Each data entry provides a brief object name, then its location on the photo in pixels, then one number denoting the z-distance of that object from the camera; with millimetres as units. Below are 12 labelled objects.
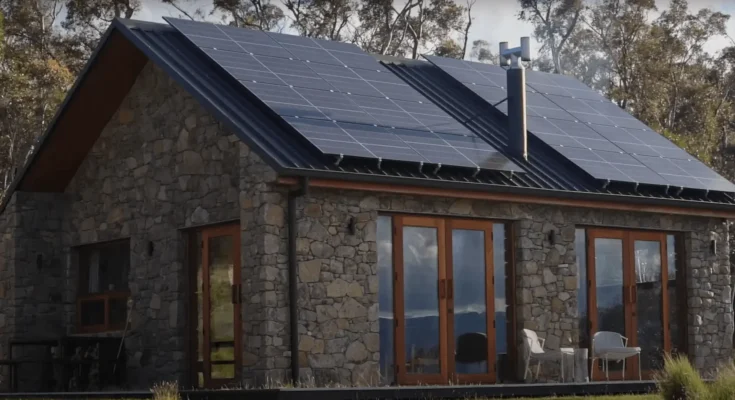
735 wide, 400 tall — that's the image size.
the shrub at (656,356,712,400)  12528
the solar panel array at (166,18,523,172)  16766
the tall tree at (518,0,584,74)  42938
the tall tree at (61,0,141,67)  35281
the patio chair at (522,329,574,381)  17703
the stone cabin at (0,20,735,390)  16094
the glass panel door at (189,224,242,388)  16797
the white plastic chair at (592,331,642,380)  18391
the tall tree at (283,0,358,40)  37344
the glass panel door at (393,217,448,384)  16906
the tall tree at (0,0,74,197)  31953
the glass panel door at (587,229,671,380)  19234
